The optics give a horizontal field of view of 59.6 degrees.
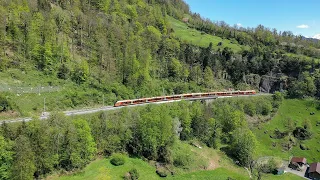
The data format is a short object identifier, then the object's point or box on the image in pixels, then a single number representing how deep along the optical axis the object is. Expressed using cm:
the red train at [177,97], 7885
